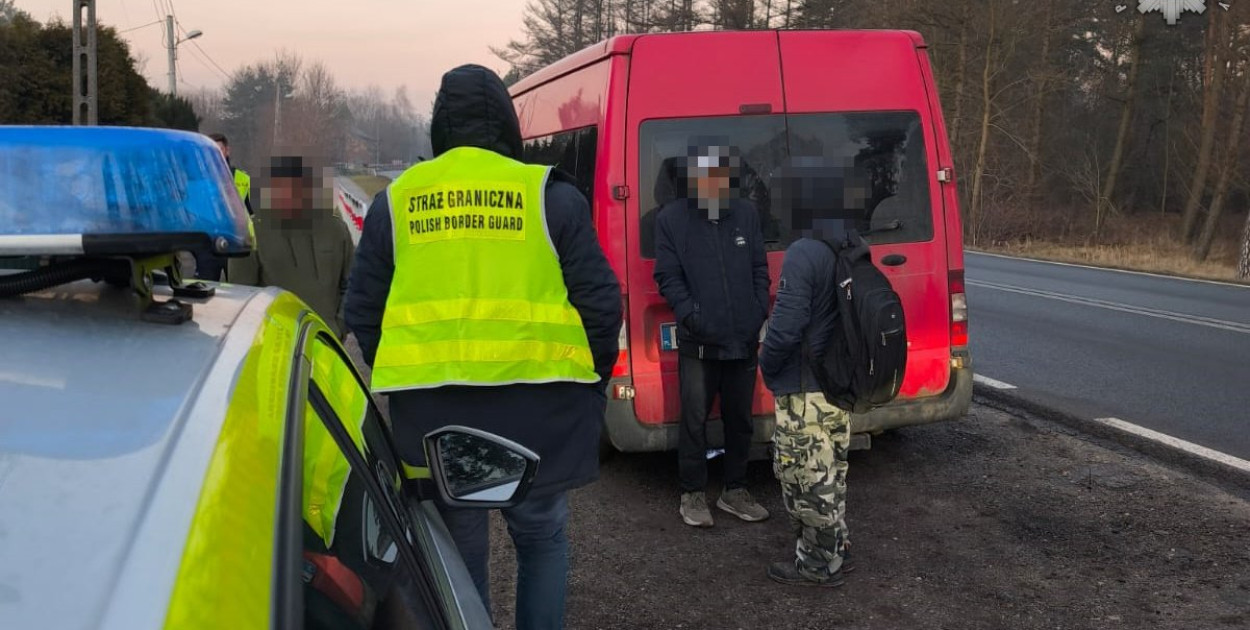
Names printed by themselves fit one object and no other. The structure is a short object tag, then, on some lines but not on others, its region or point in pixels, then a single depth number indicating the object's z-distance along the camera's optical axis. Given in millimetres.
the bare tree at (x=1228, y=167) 25953
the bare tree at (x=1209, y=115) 26188
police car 918
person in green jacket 4922
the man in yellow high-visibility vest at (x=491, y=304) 2758
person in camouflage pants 4062
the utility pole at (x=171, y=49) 40531
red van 5074
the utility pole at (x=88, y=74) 23247
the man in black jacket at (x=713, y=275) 4715
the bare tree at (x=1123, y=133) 31109
